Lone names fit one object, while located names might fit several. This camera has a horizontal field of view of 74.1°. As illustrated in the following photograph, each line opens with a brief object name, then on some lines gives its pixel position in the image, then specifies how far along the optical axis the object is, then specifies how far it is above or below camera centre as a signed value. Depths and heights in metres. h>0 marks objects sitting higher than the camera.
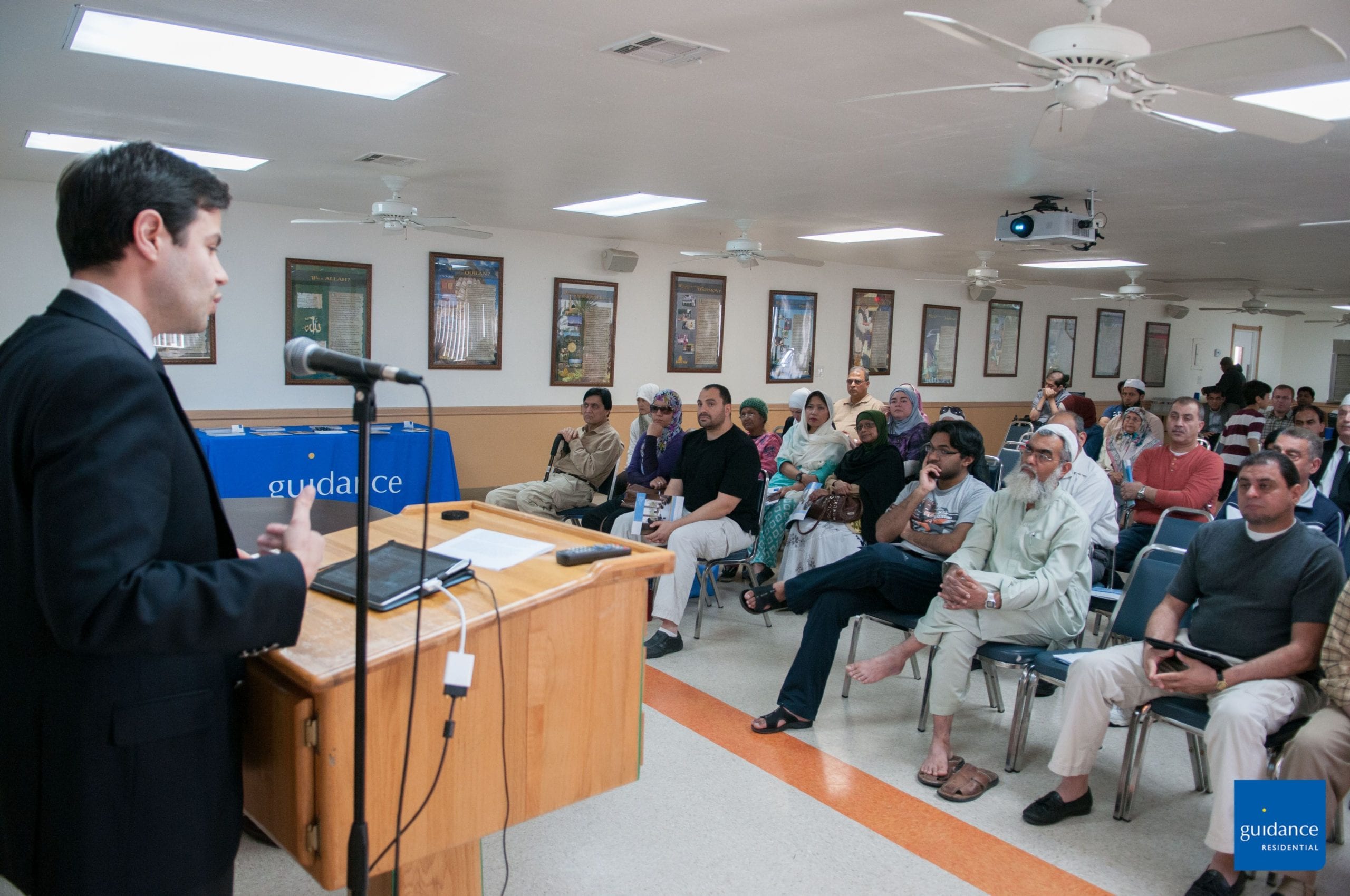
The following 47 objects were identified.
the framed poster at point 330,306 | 7.90 +0.35
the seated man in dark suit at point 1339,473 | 5.03 -0.48
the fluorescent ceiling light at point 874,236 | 8.45 +1.29
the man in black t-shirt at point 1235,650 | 2.56 -0.83
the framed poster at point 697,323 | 10.23 +0.44
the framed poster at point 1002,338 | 13.42 +0.54
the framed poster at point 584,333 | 9.40 +0.24
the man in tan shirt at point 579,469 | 5.94 -0.77
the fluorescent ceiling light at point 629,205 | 7.19 +1.28
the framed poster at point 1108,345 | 14.94 +0.56
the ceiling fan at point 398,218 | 6.39 +0.95
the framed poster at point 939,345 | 12.64 +0.38
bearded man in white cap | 3.22 -0.78
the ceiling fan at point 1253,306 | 12.27 +1.09
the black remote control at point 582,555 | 1.77 -0.40
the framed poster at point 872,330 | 11.80 +0.50
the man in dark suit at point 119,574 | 1.07 -0.30
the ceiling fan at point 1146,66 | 2.39 +0.92
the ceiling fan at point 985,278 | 9.57 +1.03
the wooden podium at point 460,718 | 1.39 -0.64
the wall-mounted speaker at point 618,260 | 9.55 +1.04
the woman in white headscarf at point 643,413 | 6.58 -0.42
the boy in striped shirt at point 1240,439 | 7.31 -0.47
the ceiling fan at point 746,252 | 7.97 +0.99
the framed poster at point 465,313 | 8.65 +0.36
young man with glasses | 3.60 -0.83
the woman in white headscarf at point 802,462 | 5.39 -0.63
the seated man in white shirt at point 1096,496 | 4.09 -0.54
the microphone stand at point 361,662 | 1.29 -0.45
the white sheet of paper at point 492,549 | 1.81 -0.42
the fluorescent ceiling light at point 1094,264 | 10.09 +1.31
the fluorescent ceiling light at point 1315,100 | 3.69 +1.22
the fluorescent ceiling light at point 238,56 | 3.49 +1.19
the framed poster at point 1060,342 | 14.17 +0.56
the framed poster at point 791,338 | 11.04 +0.34
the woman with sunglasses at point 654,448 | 5.44 -0.55
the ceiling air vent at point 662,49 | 3.35 +1.19
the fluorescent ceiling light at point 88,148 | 5.53 +1.19
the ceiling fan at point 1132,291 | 10.14 +1.01
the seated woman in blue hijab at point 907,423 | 6.16 -0.37
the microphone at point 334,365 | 1.30 -0.03
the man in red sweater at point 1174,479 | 4.82 -0.54
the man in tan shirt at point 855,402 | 7.12 -0.28
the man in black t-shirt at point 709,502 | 4.46 -0.75
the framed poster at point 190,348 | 7.27 -0.08
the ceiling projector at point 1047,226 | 6.10 +1.04
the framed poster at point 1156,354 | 15.65 +0.47
